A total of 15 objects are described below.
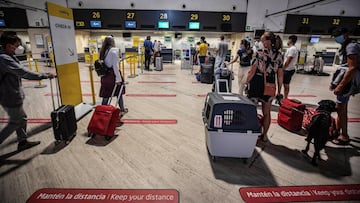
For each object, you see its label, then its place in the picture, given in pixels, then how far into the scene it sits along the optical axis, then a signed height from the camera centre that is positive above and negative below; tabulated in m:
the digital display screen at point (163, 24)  11.58 +1.87
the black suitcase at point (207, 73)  6.97 -0.63
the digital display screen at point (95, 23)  11.34 +1.85
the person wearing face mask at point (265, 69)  2.45 -0.16
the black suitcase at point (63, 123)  2.58 -0.95
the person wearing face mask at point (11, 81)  2.11 -0.31
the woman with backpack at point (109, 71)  3.10 -0.27
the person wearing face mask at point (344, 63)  2.29 -0.10
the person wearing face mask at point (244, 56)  4.18 +0.00
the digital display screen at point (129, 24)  11.46 +1.84
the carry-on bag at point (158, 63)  9.74 -0.40
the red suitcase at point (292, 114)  3.19 -0.97
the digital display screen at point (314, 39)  14.62 +1.38
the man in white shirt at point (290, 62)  4.09 -0.11
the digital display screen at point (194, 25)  11.67 +1.85
